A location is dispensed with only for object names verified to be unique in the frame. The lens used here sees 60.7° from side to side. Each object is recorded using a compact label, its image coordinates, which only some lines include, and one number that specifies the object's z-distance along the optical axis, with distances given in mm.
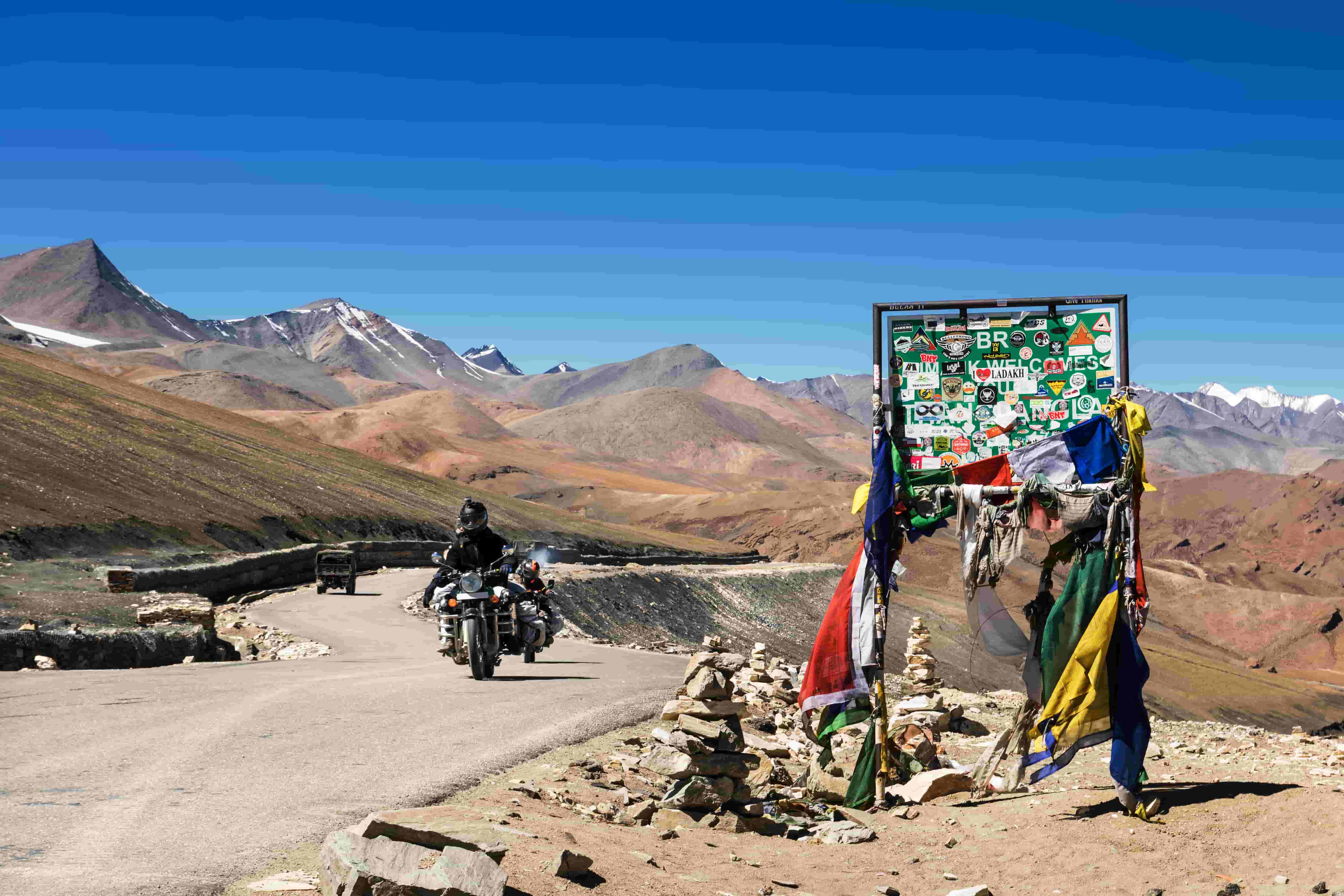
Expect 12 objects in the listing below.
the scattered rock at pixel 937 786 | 10844
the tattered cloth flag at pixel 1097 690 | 9461
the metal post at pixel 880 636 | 10625
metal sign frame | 10258
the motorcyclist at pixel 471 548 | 15219
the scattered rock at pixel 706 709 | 10016
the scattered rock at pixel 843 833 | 9562
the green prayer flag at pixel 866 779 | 10773
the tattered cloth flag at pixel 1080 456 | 9984
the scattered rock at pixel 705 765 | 9758
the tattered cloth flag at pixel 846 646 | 10617
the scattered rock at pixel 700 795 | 9680
